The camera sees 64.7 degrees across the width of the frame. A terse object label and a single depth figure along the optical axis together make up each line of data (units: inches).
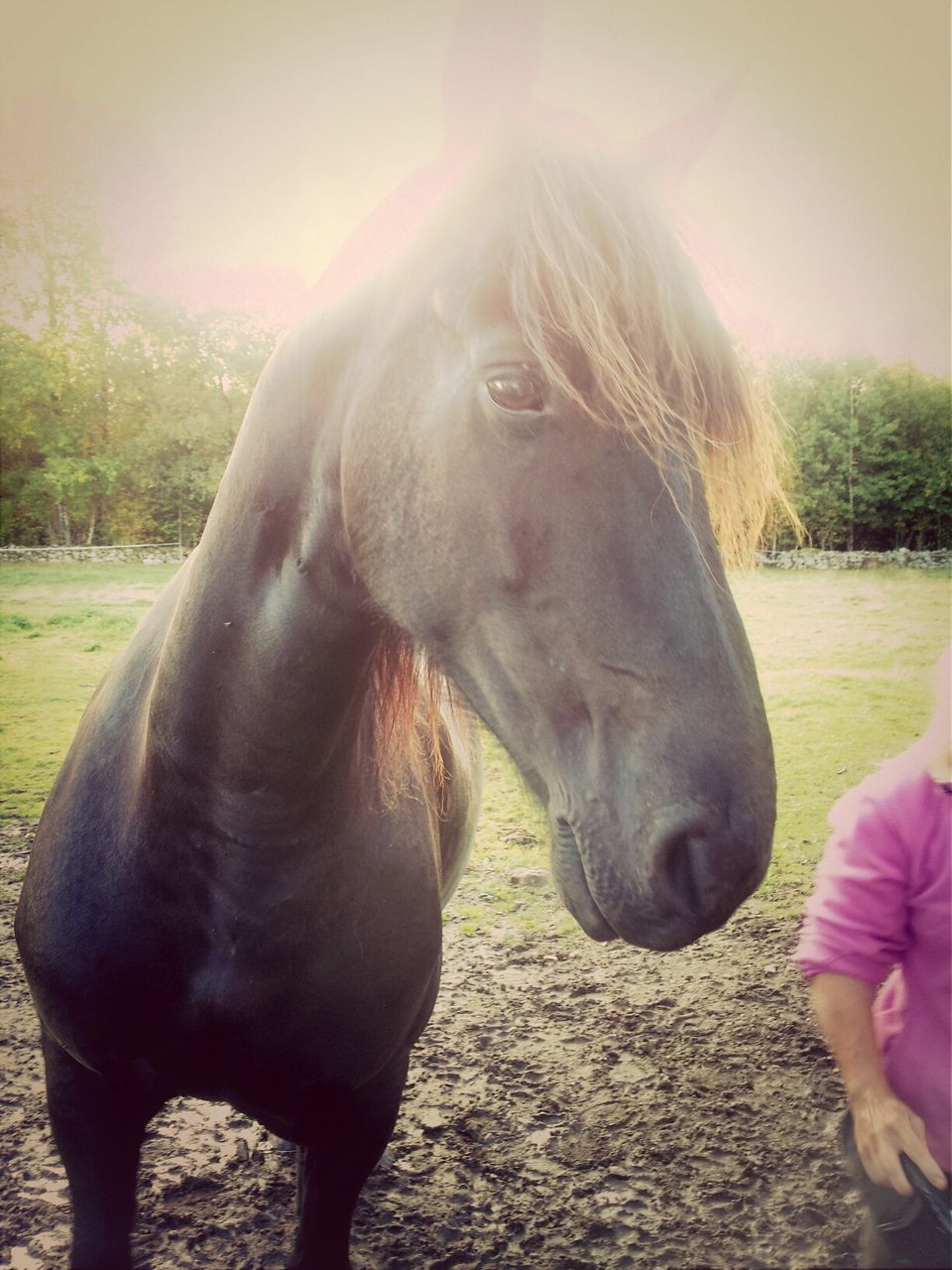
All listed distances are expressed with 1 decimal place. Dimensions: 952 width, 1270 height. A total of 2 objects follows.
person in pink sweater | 41.5
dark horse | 30.2
